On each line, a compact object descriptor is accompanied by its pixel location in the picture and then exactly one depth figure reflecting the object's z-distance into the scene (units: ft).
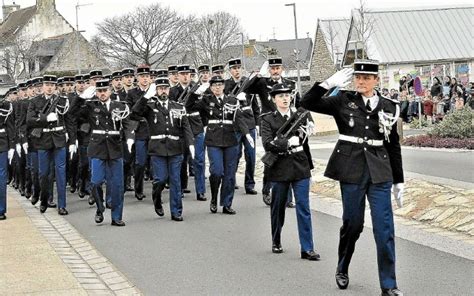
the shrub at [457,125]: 66.03
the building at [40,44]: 242.99
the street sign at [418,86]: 91.71
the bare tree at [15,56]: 236.22
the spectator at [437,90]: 97.79
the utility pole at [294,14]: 148.60
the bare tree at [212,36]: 236.22
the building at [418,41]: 165.27
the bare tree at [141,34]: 218.18
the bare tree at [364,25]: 151.78
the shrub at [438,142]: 62.64
